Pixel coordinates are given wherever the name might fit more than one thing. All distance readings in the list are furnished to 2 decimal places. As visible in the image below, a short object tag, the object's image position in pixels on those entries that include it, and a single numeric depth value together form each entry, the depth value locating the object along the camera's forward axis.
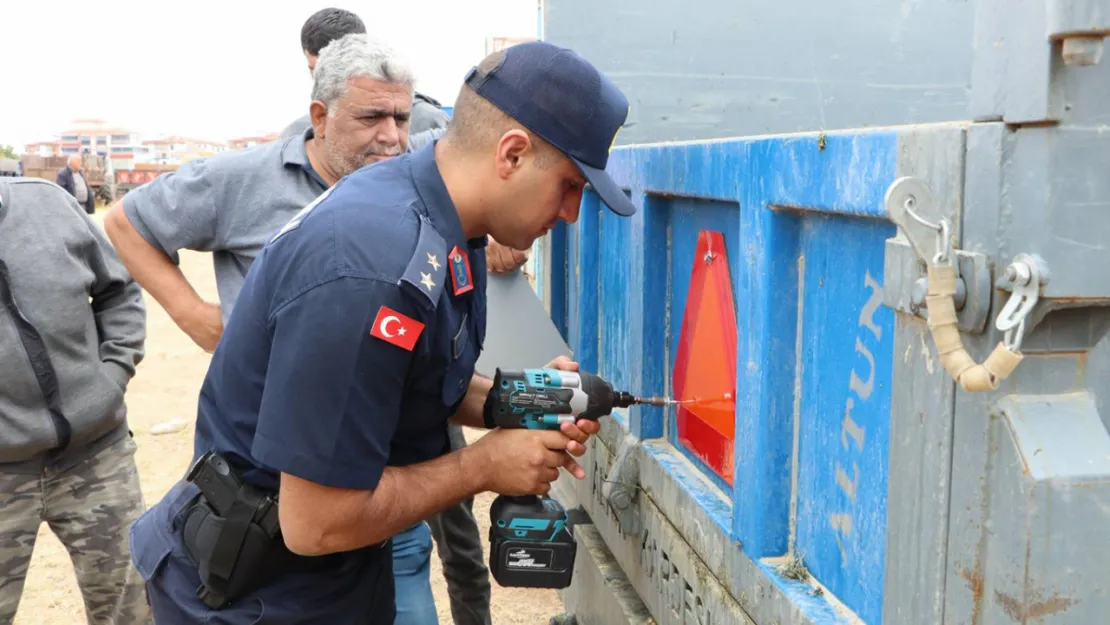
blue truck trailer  1.15
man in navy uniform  1.67
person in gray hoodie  3.14
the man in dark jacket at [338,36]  3.97
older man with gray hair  2.94
